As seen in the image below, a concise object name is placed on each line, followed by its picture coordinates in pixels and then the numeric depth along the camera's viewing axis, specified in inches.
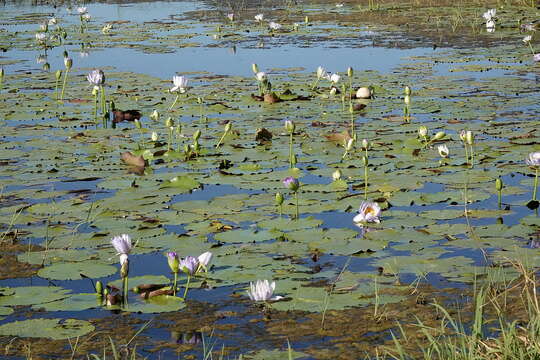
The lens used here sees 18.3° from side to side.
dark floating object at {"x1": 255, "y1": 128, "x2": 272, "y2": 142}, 423.9
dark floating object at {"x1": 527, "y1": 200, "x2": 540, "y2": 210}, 308.5
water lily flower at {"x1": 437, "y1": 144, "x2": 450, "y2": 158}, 367.8
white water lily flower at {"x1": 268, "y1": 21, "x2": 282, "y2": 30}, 850.6
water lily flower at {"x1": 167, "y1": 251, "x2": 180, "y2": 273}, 237.5
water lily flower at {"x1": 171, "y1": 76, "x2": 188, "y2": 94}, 473.3
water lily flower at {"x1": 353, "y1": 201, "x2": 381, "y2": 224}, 289.4
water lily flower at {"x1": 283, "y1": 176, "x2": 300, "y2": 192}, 301.0
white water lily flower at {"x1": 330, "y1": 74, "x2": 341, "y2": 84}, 519.9
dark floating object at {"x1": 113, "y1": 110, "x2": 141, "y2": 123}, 487.8
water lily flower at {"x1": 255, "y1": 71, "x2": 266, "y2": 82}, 518.0
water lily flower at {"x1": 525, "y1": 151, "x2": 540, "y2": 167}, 305.6
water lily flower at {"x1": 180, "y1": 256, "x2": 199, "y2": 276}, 236.8
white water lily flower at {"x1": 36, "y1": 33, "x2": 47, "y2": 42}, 807.5
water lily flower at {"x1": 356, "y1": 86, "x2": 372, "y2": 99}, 520.3
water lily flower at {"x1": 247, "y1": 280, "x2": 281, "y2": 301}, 219.9
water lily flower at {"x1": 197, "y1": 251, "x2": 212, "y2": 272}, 242.3
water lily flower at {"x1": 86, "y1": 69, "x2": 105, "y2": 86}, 473.3
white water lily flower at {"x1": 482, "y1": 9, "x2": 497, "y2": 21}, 797.8
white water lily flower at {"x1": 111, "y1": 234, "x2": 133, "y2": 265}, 242.2
